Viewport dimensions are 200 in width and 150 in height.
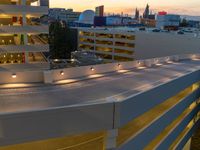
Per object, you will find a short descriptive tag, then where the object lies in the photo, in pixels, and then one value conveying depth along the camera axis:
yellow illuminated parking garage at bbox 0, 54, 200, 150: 8.35
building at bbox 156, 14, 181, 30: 103.77
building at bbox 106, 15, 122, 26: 102.85
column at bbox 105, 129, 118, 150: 9.57
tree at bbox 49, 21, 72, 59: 53.55
